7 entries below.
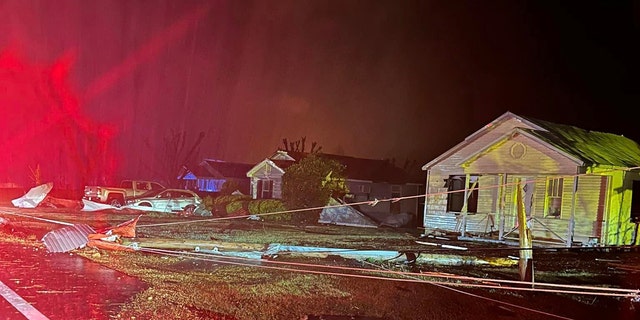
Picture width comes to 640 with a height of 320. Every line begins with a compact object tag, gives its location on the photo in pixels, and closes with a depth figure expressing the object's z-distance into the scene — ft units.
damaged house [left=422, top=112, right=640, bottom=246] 57.16
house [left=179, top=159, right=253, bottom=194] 168.66
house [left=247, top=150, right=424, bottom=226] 127.65
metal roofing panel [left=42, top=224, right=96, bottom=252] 37.55
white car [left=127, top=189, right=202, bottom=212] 82.58
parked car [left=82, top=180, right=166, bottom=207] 83.87
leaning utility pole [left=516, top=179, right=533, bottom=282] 28.75
